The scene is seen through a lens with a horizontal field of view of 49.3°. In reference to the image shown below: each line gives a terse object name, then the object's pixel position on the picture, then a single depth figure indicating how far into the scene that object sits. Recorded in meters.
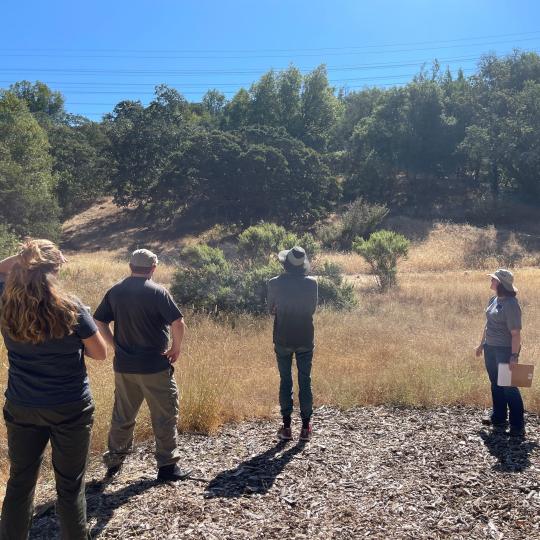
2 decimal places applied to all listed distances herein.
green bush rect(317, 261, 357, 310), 12.73
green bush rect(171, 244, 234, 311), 11.55
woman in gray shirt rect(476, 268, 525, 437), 5.23
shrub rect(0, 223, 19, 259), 16.20
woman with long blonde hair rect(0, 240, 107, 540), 2.97
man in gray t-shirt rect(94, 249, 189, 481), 4.09
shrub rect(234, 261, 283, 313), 11.40
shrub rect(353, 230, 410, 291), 18.44
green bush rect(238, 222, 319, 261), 14.82
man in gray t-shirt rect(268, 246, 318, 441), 5.03
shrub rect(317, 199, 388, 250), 31.31
